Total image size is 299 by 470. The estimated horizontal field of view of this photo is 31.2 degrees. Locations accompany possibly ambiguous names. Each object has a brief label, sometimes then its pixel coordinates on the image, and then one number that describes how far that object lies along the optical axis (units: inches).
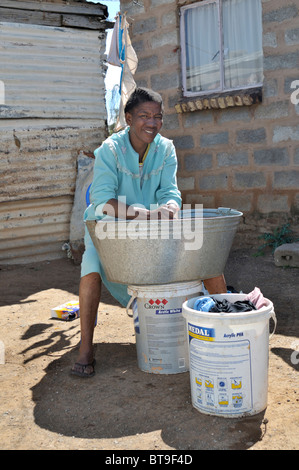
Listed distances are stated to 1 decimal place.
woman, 119.0
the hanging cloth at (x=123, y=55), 212.1
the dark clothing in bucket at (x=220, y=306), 98.2
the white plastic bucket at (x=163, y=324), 113.8
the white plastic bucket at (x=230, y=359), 92.8
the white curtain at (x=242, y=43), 225.9
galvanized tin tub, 104.2
